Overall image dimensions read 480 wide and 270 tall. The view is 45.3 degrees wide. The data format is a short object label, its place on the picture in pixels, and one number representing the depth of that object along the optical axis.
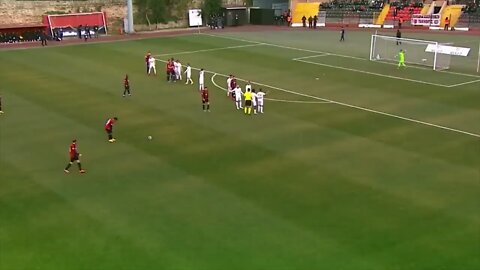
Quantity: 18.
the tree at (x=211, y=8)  77.66
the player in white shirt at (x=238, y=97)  33.25
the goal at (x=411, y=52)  47.64
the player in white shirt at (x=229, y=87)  35.81
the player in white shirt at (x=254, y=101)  32.45
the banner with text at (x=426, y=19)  73.81
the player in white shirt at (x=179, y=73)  41.76
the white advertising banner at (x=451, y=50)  47.31
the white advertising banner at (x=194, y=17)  78.25
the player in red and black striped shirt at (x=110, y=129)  26.94
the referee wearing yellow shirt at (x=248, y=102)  31.94
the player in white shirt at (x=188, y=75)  40.78
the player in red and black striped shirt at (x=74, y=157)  23.11
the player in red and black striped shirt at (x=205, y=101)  32.47
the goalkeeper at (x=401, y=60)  46.50
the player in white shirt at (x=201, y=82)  37.78
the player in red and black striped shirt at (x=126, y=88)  35.97
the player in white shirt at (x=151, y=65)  44.00
